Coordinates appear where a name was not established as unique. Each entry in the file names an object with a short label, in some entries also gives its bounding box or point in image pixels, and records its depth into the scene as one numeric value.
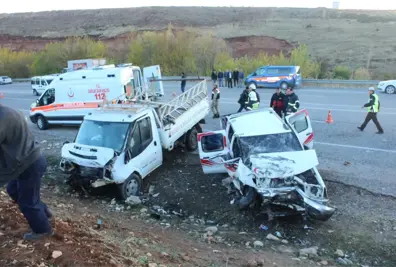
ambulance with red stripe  15.34
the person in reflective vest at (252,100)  13.37
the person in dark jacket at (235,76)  28.91
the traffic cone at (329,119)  14.84
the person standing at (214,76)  30.42
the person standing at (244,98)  13.76
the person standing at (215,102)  15.94
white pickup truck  8.40
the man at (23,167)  4.00
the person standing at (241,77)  29.15
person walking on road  12.95
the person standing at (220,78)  29.43
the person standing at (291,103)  11.87
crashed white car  6.82
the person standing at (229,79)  28.61
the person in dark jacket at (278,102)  12.30
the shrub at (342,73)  34.58
